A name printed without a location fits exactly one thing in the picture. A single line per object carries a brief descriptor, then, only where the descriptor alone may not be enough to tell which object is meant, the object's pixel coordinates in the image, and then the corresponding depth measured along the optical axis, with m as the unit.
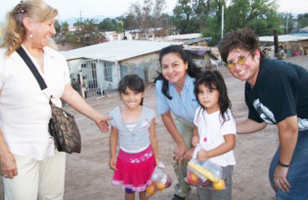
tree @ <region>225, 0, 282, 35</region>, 38.12
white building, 16.61
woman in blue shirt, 2.77
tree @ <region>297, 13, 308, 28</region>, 56.91
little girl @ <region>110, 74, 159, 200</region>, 2.81
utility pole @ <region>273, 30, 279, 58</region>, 21.74
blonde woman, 2.16
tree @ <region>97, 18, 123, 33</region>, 64.69
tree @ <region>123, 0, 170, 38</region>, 46.69
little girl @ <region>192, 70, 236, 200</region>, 2.41
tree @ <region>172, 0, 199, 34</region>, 52.66
